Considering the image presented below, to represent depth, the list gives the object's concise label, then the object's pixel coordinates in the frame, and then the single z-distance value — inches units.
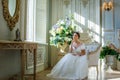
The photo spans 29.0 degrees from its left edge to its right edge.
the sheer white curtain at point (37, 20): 275.9
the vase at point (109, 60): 307.0
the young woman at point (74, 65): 229.2
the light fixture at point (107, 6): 363.6
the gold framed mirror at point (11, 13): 187.9
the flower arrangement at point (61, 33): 330.6
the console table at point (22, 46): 161.2
